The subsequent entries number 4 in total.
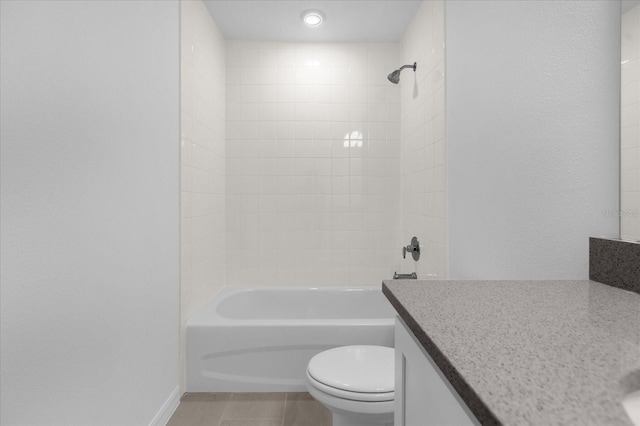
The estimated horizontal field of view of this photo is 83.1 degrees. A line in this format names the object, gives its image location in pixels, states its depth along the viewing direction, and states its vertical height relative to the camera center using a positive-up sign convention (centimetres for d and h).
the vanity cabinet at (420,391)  49 -30
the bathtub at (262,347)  204 -79
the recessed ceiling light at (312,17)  247 +132
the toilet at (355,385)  128 -65
